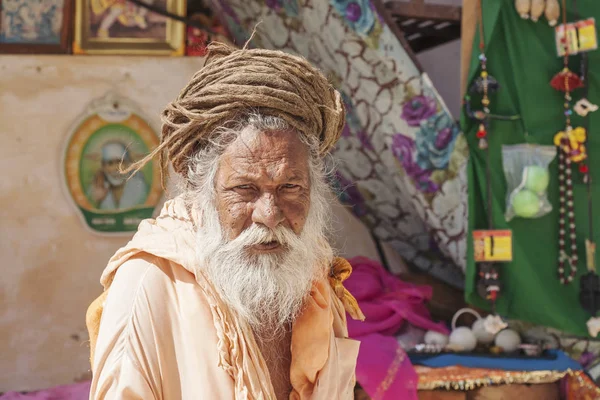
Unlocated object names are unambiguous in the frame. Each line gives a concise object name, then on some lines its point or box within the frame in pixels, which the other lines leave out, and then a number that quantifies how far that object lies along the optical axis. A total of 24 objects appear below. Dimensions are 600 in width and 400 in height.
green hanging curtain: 3.93
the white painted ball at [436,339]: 4.01
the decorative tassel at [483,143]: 3.94
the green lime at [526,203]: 3.87
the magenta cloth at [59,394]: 4.02
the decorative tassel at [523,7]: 3.87
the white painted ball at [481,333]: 4.04
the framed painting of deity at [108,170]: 4.40
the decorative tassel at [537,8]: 3.88
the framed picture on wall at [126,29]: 4.44
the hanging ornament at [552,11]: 3.90
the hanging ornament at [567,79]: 3.87
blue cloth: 3.81
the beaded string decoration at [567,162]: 3.89
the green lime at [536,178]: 3.87
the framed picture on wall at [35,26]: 4.38
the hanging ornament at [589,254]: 3.86
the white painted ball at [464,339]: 3.98
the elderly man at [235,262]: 1.85
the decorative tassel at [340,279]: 2.41
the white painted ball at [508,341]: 3.98
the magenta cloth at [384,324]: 3.64
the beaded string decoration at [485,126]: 3.89
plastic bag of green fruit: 3.87
